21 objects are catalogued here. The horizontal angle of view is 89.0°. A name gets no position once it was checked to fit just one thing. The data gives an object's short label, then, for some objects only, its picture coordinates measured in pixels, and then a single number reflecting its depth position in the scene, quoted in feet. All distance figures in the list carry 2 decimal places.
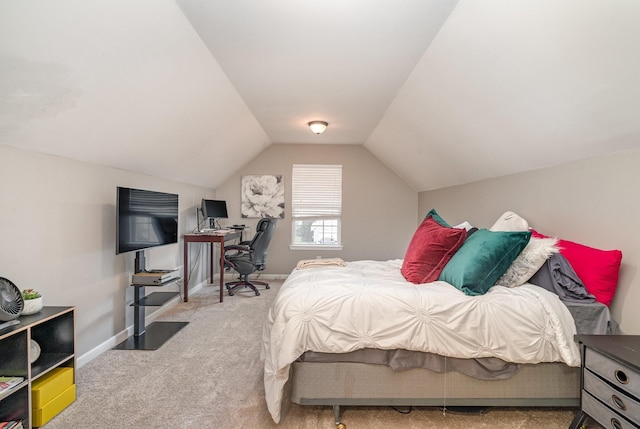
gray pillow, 6.22
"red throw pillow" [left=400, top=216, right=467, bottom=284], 7.38
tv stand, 9.14
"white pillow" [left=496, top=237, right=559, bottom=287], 6.48
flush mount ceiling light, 13.00
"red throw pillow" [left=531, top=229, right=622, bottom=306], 6.04
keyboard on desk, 14.52
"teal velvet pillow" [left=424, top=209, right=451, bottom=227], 8.92
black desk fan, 5.28
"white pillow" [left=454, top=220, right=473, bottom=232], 9.70
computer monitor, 15.06
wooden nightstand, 4.34
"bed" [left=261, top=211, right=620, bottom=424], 5.72
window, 18.22
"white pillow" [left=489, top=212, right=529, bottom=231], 8.09
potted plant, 5.88
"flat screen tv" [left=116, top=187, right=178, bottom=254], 8.50
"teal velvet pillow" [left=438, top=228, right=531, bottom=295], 6.33
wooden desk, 13.32
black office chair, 14.64
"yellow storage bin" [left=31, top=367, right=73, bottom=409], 5.67
